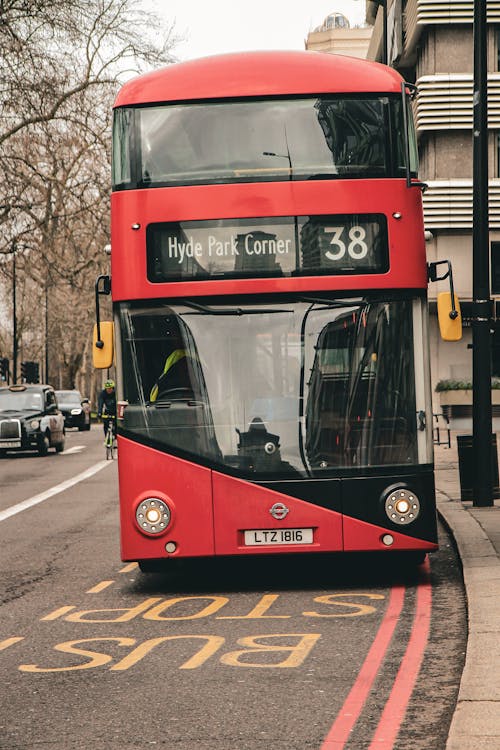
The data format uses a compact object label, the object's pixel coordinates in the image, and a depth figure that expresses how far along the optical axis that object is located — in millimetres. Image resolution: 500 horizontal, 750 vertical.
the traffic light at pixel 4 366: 58375
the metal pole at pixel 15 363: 67962
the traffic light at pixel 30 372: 60094
